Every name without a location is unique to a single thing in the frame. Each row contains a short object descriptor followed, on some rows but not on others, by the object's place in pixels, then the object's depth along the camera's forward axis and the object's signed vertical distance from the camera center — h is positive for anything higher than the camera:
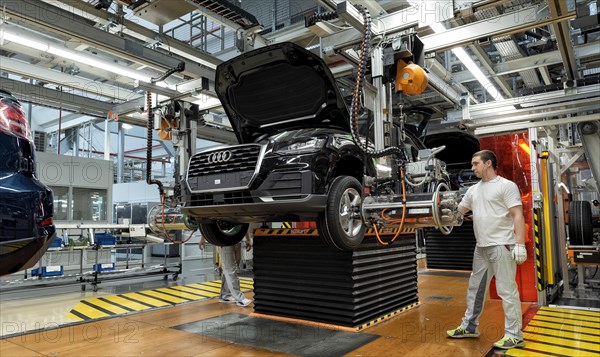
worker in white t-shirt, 3.54 -0.33
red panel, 5.48 +0.41
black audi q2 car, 3.17 +0.41
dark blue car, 1.84 +0.07
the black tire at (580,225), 6.01 -0.31
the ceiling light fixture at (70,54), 4.38 +1.81
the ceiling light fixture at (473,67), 4.00 +1.76
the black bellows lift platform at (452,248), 8.73 -0.88
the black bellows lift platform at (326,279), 4.25 -0.75
